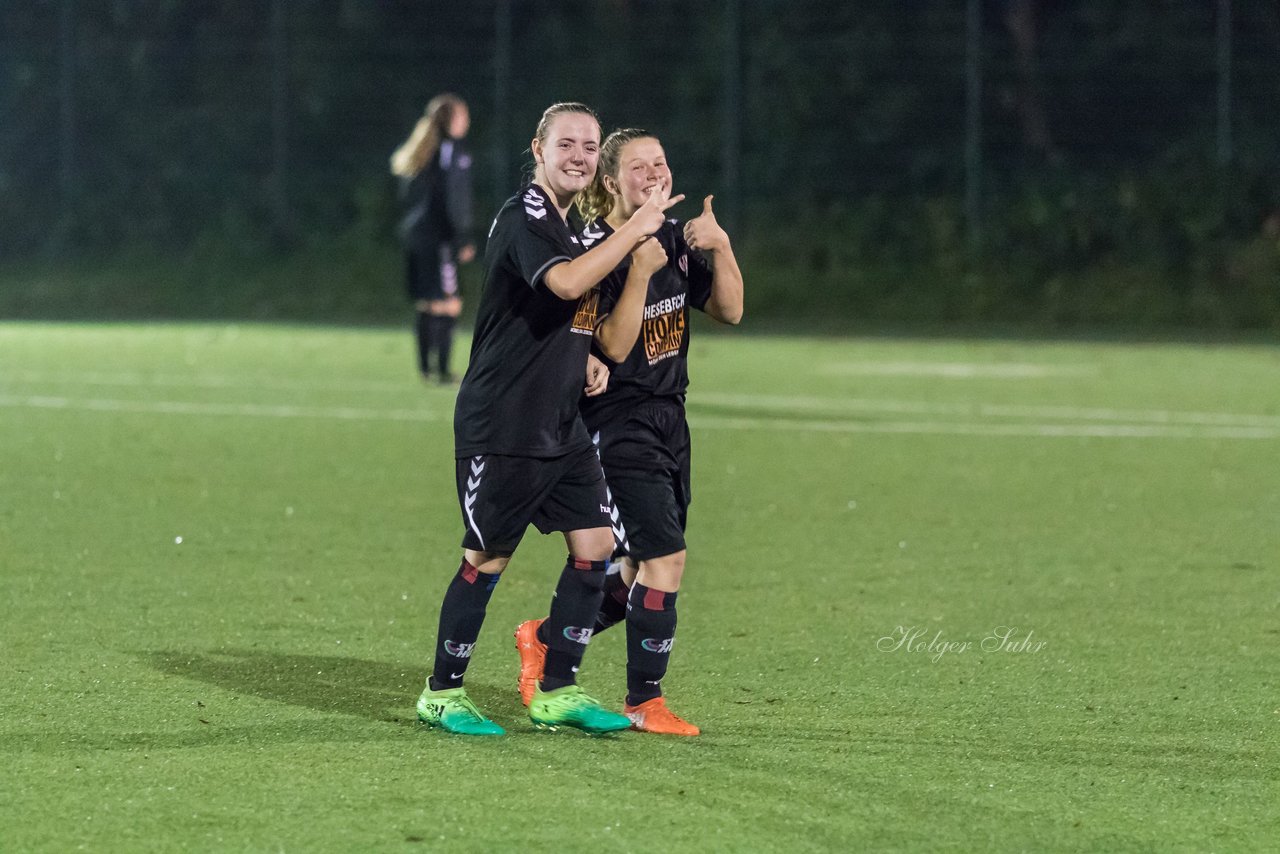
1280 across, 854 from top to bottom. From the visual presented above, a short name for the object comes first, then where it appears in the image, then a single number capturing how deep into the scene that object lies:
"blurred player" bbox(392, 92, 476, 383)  36.44
